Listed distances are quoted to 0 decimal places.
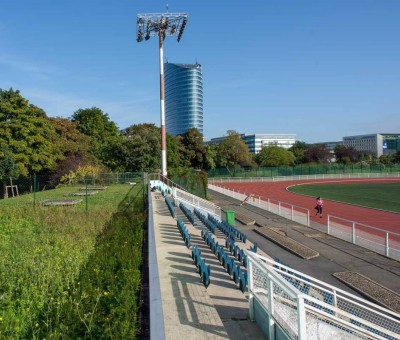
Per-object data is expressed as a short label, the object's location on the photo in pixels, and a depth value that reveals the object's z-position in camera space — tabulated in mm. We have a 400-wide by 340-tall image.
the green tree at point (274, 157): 100438
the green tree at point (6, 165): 35281
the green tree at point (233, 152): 87769
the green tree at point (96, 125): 67125
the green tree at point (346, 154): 130712
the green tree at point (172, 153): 63812
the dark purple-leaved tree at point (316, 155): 115562
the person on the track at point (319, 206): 28386
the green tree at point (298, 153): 116631
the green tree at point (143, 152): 50219
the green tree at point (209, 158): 79938
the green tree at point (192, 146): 76875
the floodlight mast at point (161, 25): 35344
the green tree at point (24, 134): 39344
